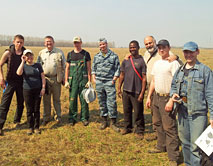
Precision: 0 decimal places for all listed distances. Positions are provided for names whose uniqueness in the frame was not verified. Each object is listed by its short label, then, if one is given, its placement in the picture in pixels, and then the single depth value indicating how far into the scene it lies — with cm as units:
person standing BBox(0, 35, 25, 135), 563
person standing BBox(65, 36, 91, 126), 617
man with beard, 495
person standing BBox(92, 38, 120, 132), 582
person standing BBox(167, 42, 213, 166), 319
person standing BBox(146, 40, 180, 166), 395
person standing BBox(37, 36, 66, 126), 614
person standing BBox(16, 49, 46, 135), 533
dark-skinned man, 522
